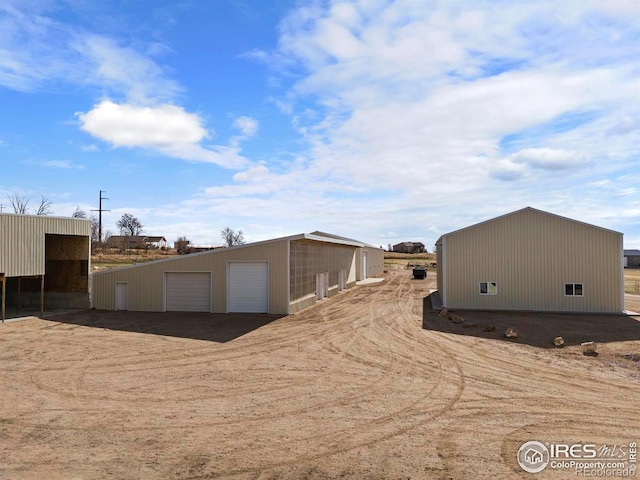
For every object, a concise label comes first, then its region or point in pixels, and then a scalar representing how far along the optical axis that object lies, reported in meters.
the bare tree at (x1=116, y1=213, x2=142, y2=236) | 104.19
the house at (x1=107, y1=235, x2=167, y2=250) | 84.62
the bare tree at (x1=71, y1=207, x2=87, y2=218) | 74.93
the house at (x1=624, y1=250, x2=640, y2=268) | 83.44
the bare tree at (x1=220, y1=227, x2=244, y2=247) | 115.24
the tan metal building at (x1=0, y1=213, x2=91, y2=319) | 20.69
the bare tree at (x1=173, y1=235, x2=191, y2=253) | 89.59
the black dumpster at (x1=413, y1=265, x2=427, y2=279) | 53.56
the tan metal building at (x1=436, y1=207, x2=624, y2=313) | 23.58
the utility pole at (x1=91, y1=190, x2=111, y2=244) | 71.50
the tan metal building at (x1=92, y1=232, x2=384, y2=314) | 22.78
